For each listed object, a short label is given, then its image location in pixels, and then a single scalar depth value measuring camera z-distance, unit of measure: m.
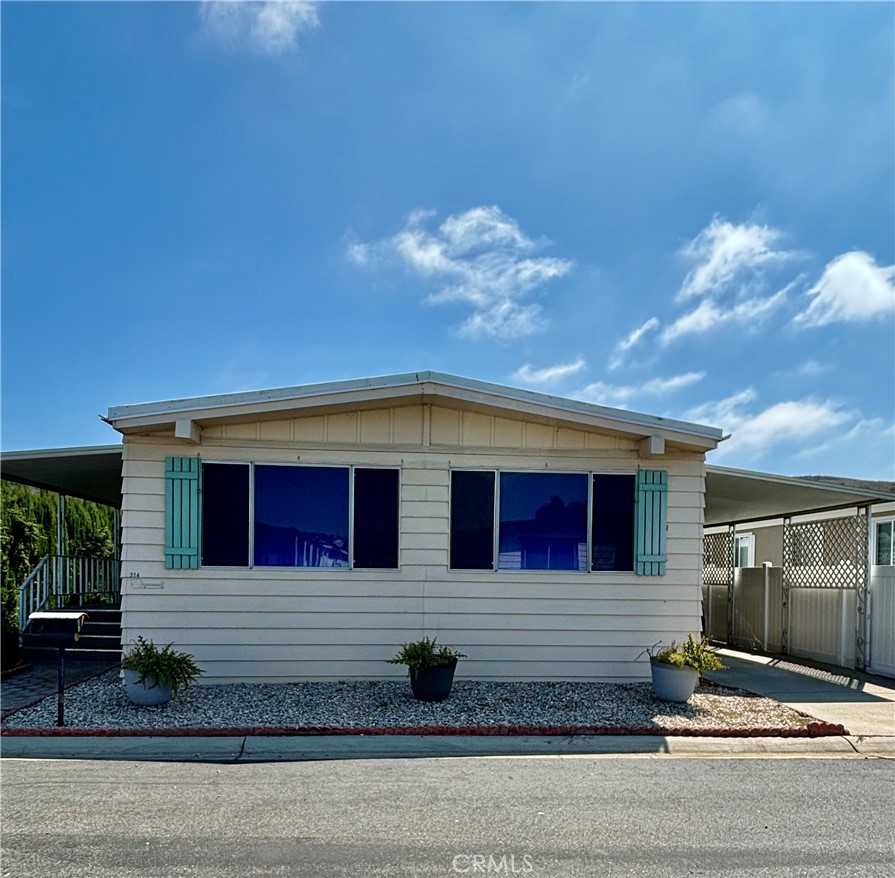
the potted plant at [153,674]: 6.67
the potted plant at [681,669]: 7.12
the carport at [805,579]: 9.53
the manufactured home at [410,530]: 7.71
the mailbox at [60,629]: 6.15
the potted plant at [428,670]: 6.98
